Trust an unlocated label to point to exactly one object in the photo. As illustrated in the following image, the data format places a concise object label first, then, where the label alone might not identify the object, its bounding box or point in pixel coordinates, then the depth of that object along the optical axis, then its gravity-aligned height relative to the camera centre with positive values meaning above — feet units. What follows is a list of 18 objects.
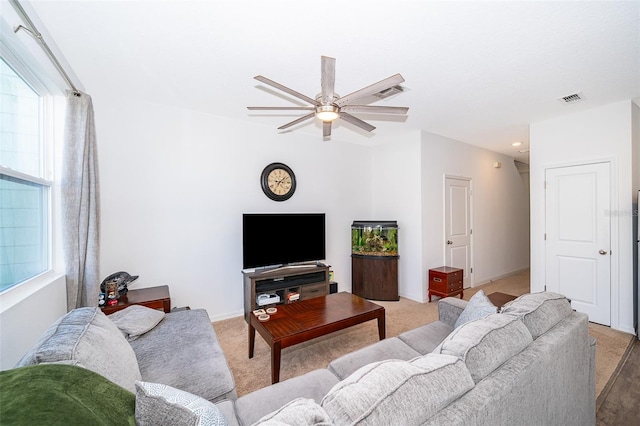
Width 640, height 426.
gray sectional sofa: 2.58 -1.99
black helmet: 8.53 -2.16
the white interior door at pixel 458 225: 14.78 -0.67
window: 5.54 +0.71
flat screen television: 11.22 -1.10
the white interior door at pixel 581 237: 10.53 -0.99
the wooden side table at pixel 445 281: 12.92 -3.35
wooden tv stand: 10.85 -2.98
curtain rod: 4.90 +3.63
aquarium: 14.02 -1.29
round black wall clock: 12.30 +1.53
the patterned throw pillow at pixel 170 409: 2.64 -1.99
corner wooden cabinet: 13.65 -3.32
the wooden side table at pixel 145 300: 7.95 -2.67
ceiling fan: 5.52 +2.77
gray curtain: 7.12 +0.25
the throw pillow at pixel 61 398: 2.06 -1.62
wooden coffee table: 6.71 -3.03
